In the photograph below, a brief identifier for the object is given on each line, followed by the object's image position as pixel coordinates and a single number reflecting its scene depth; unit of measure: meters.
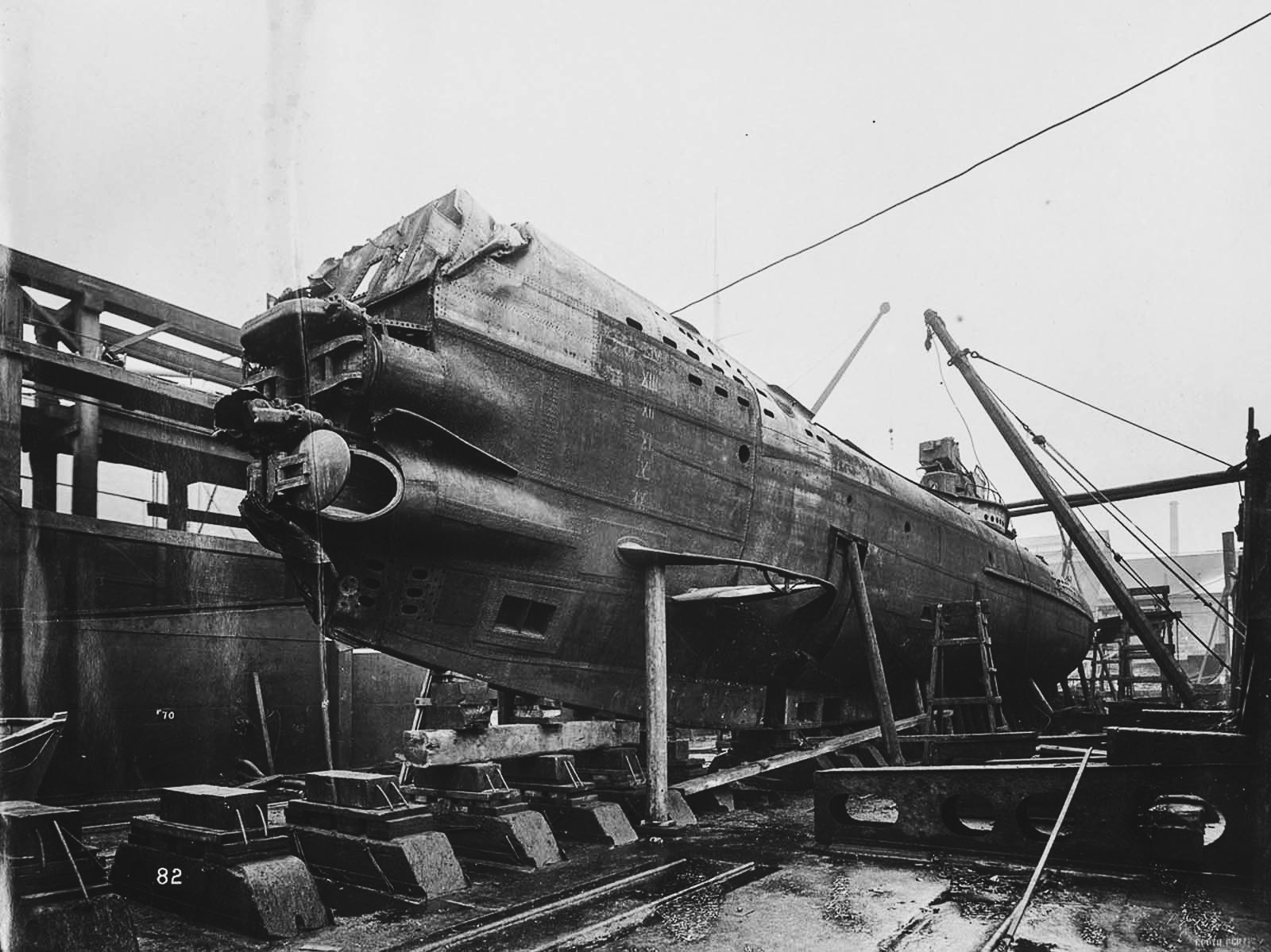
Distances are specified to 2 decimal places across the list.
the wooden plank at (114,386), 10.39
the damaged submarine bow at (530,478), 6.10
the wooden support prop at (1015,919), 3.35
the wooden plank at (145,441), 11.85
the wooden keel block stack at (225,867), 4.64
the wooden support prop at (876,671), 8.62
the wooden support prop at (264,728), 11.00
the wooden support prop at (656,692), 6.80
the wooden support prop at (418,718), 7.14
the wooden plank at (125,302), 11.17
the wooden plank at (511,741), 6.07
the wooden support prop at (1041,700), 15.17
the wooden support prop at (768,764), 7.46
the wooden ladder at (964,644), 10.08
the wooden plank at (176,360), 12.94
